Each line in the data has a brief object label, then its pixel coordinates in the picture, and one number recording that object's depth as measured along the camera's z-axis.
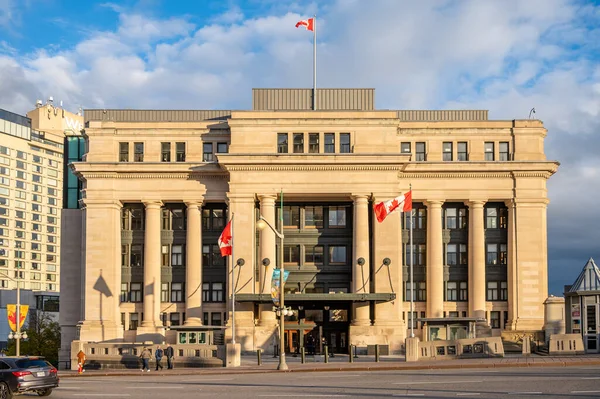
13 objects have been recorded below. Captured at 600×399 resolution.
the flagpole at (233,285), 67.66
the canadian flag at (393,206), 65.69
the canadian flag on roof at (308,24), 78.94
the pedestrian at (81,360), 58.37
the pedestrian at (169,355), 58.88
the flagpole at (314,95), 81.49
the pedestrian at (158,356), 58.38
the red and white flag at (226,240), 67.94
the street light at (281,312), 53.00
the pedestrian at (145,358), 58.06
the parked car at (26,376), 36.28
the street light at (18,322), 66.67
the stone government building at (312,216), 77.25
